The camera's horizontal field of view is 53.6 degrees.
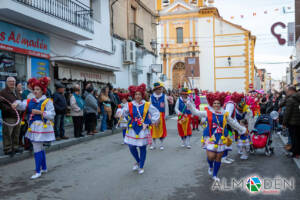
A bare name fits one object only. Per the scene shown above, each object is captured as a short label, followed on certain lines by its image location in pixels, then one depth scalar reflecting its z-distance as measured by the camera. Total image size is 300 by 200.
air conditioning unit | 19.94
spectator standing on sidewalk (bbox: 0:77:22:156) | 7.46
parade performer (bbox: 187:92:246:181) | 5.32
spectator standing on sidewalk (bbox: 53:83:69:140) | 9.61
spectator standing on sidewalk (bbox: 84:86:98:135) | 10.98
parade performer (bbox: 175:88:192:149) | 9.11
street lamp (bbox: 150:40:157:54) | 24.30
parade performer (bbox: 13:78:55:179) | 5.88
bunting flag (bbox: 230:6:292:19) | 15.46
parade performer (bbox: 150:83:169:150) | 9.08
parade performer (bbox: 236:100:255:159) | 7.52
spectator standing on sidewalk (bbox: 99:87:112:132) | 12.01
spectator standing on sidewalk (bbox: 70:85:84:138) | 10.48
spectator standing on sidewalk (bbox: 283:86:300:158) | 7.19
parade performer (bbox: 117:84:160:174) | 6.03
